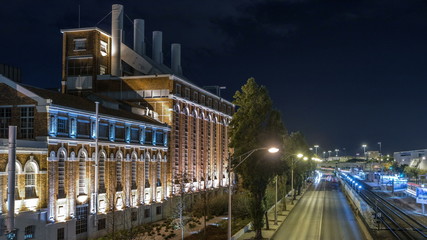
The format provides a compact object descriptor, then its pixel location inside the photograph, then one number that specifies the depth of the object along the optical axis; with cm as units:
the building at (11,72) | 6160
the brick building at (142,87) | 7681
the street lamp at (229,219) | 3816
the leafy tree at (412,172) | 16484
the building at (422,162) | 18334
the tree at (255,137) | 5306
